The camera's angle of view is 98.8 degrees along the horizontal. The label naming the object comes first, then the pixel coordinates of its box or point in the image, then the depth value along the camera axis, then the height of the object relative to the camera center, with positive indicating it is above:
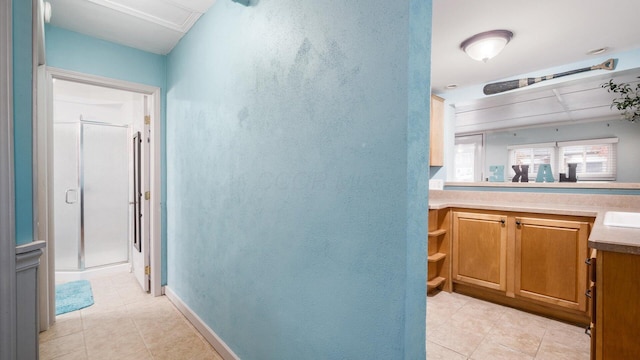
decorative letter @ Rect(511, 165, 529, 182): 3.21 +0.05
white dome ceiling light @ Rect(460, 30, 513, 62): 2.25 +1.13
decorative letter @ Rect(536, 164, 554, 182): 3.01 +0.04
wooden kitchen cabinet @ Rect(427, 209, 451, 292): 2.80 -0.78
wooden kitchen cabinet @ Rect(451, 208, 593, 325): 2.18 -0.73
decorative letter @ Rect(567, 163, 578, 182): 2.87 +0.06
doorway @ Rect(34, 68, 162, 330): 2.87 -0.05
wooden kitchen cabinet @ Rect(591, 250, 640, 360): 1.08 -0.52
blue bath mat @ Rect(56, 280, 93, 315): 2.58 -1.25
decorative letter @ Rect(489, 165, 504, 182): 3.38 +0.04
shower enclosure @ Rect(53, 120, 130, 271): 3.45 -0.25
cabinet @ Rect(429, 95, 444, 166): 3.46 +0.58
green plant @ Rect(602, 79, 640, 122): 2.42 +0.67
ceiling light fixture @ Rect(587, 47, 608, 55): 2.45 +1.15
